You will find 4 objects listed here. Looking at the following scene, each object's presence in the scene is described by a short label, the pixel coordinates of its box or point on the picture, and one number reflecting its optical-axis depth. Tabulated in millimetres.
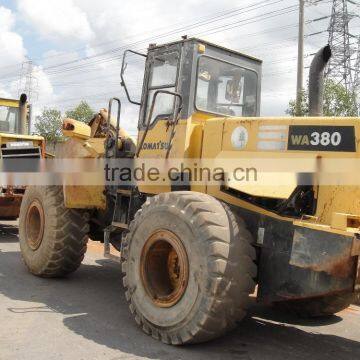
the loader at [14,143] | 10875
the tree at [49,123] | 37409
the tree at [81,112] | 35500
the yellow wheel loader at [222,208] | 4531
